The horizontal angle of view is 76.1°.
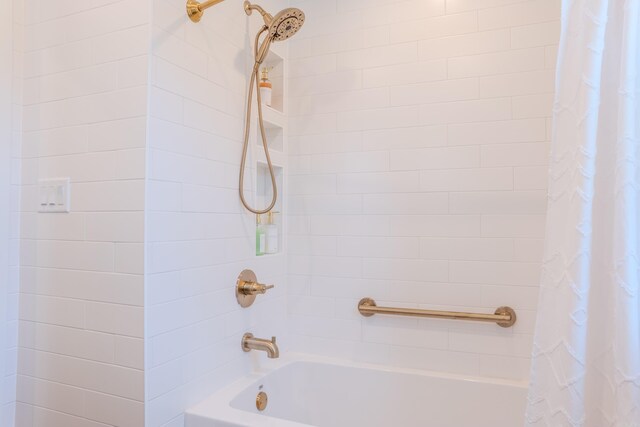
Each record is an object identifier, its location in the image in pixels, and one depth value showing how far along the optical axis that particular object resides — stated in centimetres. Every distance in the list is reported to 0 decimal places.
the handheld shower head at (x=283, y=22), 152
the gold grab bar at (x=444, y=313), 167
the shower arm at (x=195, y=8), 140
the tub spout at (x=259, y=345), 160
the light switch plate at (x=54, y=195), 136
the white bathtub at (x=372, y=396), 164
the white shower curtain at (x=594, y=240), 80
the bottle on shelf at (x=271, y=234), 189
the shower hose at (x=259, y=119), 163
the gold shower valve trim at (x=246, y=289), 166
